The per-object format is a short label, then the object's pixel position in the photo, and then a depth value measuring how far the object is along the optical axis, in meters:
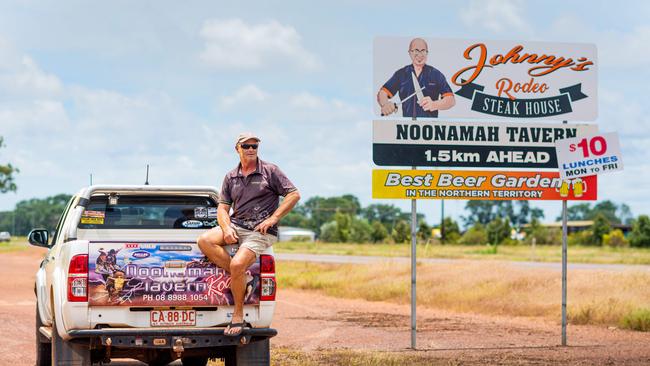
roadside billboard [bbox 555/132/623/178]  13.92
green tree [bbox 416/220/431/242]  76.38
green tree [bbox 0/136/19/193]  82.62
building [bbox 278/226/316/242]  143.30
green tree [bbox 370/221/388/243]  94.67
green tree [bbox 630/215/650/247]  81.07
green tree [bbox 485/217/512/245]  90.50
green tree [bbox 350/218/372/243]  98.56
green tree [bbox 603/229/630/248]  81.56
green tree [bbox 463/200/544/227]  156.38
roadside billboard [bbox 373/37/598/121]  14.35
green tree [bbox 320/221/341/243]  106.22
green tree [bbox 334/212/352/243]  101.31
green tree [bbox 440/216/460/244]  89.34
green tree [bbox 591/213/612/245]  90.06
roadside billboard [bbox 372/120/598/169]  14.34
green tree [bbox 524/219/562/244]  89.74
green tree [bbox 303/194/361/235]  151.62
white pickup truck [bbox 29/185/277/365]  8.02
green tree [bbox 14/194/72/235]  156.88
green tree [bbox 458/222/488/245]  89.43
